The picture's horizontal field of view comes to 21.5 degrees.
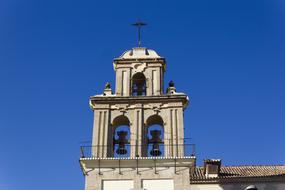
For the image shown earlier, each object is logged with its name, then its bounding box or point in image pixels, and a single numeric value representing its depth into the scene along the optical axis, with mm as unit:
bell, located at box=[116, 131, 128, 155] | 29609
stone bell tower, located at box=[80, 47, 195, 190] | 28391
